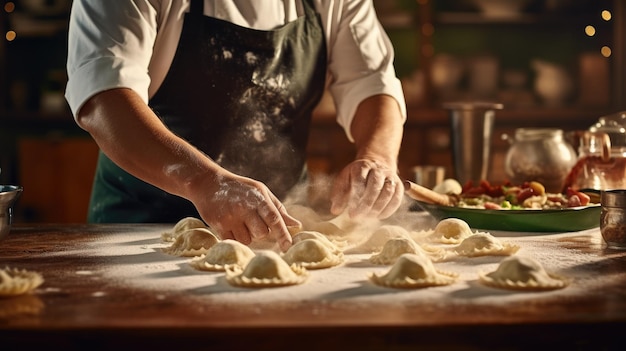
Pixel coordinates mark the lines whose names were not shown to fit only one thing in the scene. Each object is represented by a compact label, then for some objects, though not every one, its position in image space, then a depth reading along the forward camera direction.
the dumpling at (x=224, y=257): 1.77
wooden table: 1.27
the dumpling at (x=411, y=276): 1.58
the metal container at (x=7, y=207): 1.87
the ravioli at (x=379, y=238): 2.04
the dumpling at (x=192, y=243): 1.95
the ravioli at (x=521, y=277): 1.55
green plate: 2.24
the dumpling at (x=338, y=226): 2.25
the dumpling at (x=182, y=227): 2.18
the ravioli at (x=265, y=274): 1.59
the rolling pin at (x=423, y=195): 2.41
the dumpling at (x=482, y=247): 1.94
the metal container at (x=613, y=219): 1.93
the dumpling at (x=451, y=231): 2.16
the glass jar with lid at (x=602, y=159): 2.54
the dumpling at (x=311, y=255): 1.80
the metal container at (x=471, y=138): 3.06
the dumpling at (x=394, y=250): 1.86
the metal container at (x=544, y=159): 2.84
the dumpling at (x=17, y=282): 1.49
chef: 2.06
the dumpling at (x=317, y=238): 1.97
